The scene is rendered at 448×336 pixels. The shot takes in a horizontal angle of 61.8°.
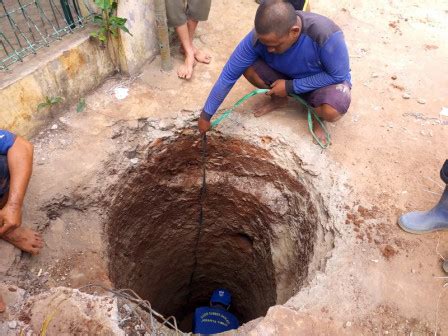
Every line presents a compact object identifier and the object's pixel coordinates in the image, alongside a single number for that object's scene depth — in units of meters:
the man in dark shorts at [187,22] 3.56
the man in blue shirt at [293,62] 2.46
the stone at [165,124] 3.25
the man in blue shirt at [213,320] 4.12
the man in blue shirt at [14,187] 2.24
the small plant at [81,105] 3.27
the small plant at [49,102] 3.00
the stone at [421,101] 3.46
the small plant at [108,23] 3.14
